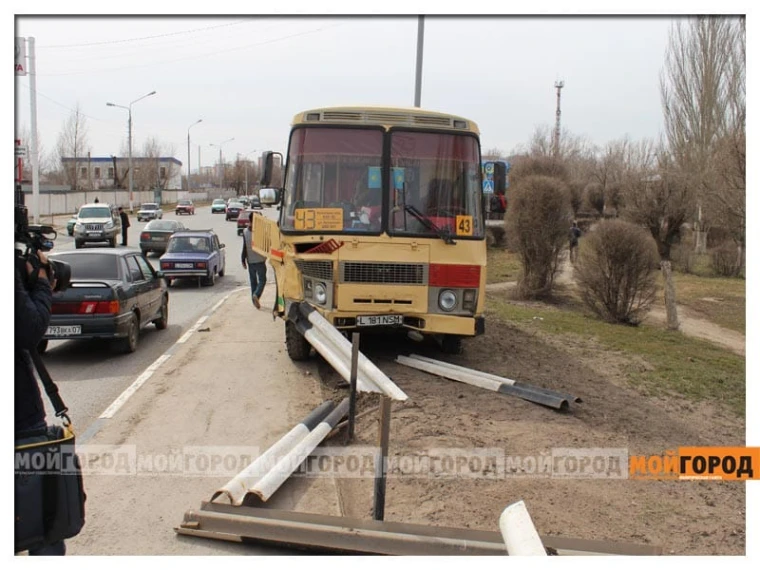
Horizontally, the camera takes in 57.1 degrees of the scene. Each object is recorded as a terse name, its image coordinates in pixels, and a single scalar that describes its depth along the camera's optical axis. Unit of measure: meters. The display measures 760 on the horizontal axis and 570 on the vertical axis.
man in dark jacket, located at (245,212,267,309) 15.01
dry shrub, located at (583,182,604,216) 51.03
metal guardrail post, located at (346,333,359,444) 6.29
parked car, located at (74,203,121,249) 30.16
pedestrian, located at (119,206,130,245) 29.62
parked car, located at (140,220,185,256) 26.69
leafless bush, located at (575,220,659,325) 15.00
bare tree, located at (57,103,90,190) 68.38
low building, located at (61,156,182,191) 75.88
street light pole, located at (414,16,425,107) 18.70
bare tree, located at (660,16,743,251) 31.80
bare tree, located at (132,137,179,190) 91.44
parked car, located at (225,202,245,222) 59.28
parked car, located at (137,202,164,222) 52.19
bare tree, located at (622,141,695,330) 26.78
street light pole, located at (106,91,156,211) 51.84
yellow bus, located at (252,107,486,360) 8.33
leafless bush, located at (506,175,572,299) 18.52
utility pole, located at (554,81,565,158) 54.06
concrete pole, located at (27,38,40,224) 24.82
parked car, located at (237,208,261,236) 36.58
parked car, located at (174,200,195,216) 66.38
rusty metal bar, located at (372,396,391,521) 4.50
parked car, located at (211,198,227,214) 73.50
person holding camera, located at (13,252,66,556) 3.40
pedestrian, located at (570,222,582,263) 19.98
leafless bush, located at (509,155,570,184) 35.50
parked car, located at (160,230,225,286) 18.89
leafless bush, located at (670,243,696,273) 30.19
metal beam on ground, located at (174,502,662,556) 4.16
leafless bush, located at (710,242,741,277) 29.28
